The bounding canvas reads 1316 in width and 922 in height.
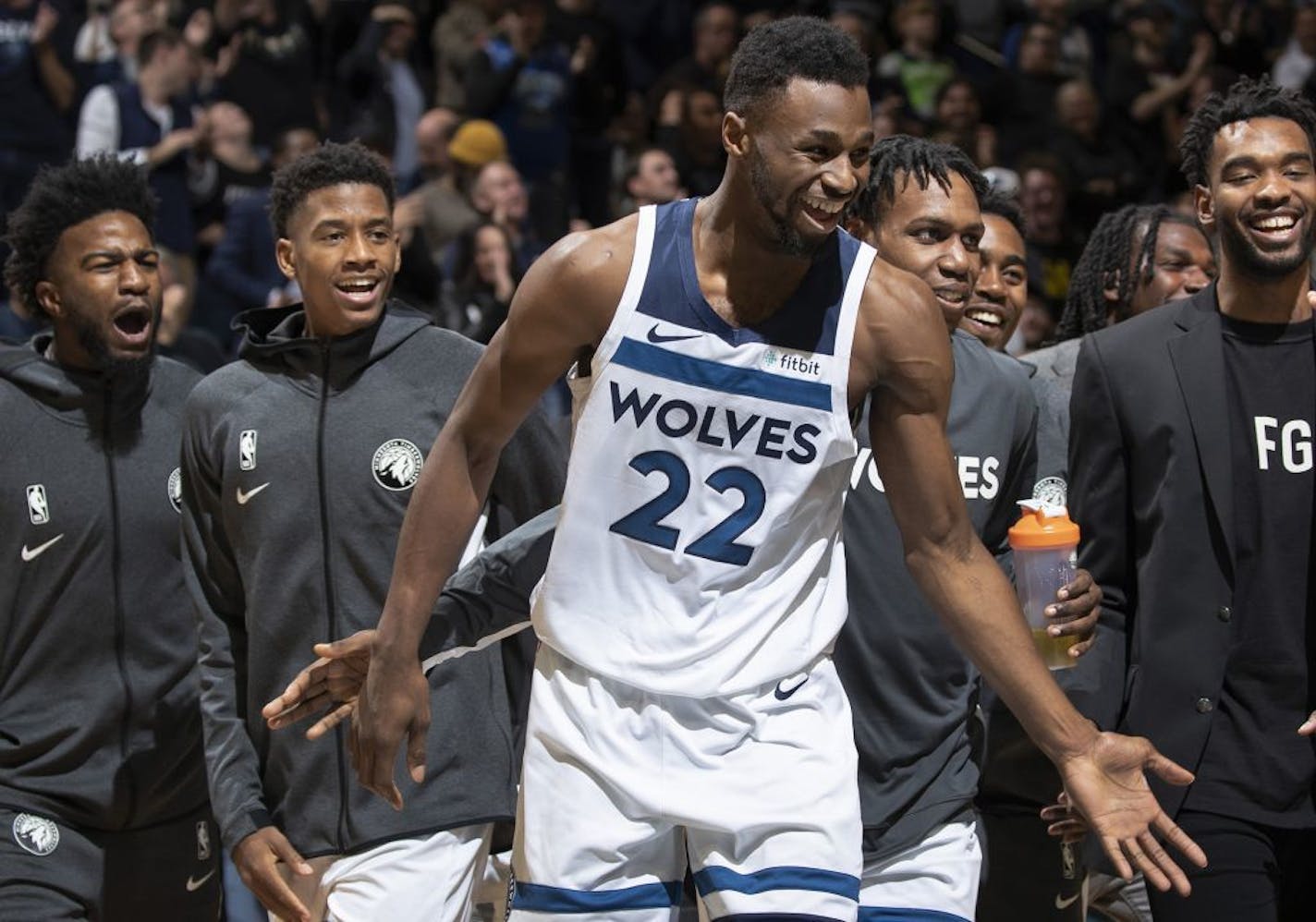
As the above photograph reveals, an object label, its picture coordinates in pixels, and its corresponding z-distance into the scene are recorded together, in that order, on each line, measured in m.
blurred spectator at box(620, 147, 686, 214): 11.49
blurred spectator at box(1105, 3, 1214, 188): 13.88
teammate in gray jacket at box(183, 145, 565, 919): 4.63
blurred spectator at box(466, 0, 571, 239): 13.23
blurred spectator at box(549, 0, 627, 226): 13.89
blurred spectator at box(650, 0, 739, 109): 13.68
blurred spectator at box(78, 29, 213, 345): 11.84
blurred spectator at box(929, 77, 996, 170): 13.05
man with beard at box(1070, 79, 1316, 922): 4.51
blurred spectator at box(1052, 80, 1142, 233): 12.52
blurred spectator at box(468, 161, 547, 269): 11.22
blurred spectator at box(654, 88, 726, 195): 12.58
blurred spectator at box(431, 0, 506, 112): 13.87
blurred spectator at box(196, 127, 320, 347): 11.28
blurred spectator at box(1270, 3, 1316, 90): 13.82
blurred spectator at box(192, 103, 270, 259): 12.41
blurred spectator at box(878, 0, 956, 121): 14.09
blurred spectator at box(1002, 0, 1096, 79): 14.30
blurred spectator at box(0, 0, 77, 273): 12.54
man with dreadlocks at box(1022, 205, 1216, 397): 6.28
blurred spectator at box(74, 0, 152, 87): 13.43
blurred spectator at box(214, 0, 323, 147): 13.62
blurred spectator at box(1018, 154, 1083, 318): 11.23
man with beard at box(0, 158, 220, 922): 5.27
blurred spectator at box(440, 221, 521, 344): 10.02
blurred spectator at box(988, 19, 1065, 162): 13.45
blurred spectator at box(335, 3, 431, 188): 14.06
